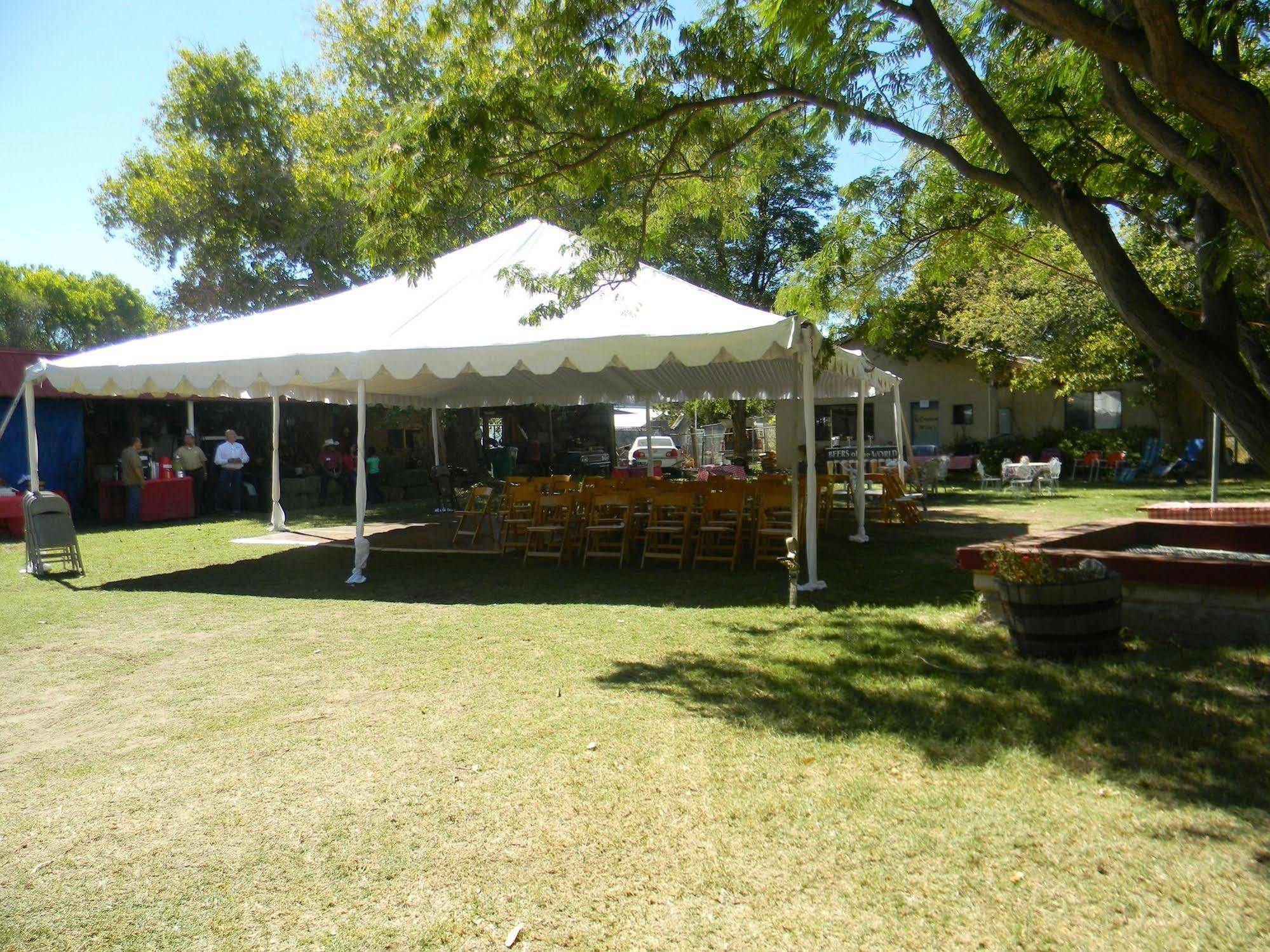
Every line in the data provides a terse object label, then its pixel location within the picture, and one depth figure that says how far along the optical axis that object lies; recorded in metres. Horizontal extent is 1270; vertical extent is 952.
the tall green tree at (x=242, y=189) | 19.59
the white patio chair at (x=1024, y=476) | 17.44
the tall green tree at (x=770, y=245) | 22.58
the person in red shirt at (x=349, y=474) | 17.47
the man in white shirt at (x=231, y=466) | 15.15
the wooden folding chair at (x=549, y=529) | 9.17
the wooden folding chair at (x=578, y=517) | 9.35
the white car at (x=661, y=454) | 22.33
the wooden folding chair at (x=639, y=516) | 9.41
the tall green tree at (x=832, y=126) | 4.68
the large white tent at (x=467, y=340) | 7.31
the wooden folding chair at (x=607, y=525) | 9.02
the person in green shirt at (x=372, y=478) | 17.33
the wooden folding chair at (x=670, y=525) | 8.79
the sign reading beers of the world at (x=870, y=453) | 13.54
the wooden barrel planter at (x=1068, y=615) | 4.83
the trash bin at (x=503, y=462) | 20.67
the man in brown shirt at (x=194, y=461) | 15.04
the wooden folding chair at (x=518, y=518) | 9.84
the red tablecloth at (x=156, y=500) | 14.41
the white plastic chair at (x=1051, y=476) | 17.09
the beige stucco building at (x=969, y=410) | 22.83
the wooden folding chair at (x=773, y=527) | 8.44
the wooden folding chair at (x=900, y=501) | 12.24
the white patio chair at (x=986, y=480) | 18.77
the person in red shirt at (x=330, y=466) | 17.36
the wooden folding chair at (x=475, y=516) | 10.74
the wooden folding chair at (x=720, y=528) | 8.37
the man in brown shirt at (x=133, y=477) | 13.97
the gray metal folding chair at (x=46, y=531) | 8.77
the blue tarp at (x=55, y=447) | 14.38
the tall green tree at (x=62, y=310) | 45.75
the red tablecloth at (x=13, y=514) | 12.68
